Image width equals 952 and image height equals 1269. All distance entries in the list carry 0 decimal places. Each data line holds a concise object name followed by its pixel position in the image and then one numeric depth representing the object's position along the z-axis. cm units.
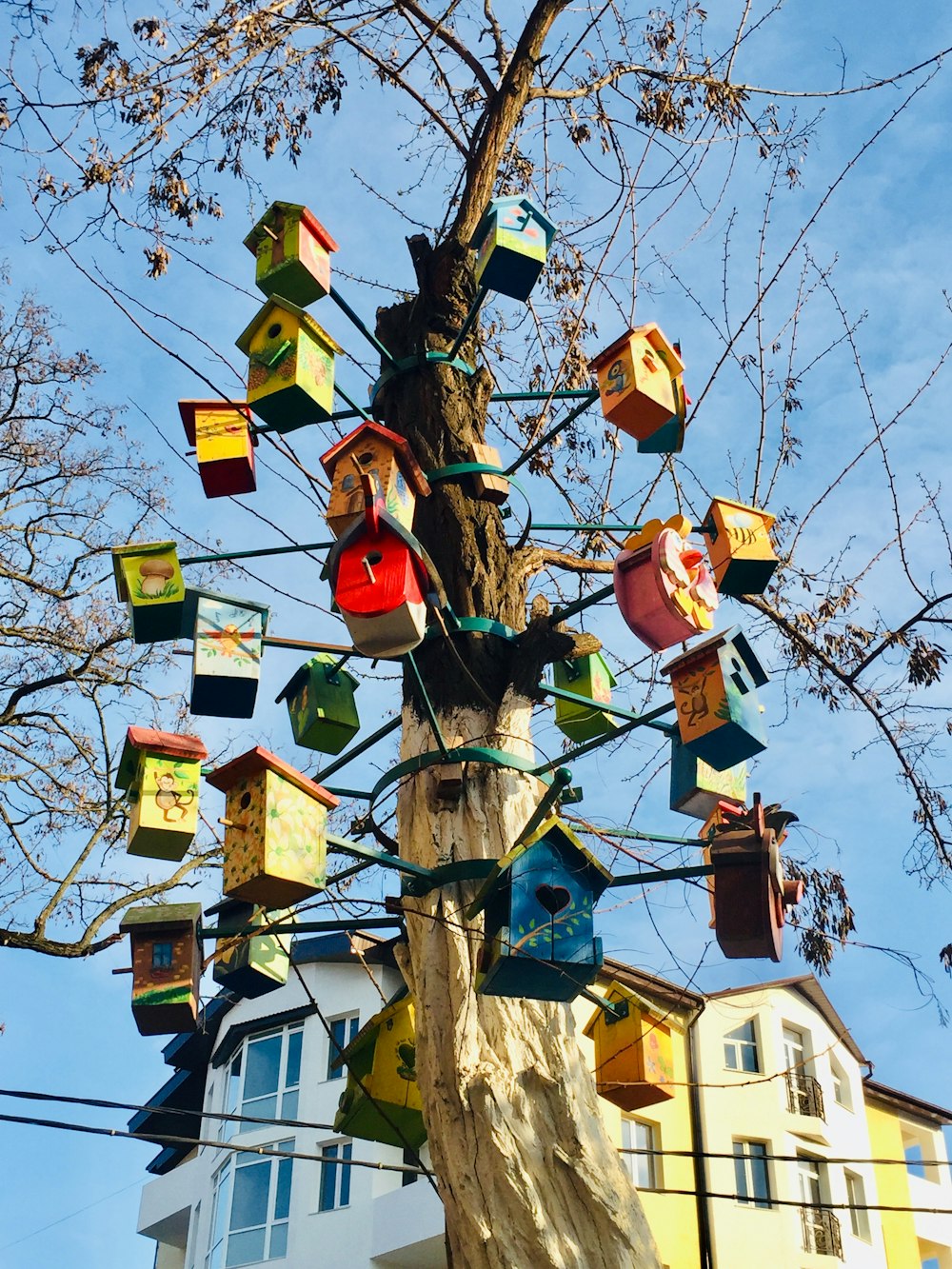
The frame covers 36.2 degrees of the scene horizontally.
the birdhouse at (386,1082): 507
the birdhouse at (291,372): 509
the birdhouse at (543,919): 407
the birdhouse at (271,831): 416
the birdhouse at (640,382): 525
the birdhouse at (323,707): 589
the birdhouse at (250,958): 518
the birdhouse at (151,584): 512
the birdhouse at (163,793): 466
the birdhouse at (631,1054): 534
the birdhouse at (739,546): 532
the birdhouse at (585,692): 608
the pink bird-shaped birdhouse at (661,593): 476
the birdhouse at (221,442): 525
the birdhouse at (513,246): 539
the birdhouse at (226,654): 504
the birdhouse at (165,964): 443
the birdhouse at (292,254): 539
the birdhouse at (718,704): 470
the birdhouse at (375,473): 475
